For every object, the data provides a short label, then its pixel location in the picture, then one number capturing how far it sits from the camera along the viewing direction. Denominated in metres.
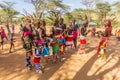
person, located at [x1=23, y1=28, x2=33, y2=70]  3.05
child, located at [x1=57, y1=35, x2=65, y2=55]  3.48
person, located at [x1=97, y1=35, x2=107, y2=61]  3.70
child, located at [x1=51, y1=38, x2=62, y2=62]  3.29
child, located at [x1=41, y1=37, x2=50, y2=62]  3.22
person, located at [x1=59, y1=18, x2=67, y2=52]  3.68
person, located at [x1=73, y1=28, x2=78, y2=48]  4.07
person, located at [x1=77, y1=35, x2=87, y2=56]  3.89
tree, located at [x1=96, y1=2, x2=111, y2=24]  16.49
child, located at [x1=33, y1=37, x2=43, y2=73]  2.97
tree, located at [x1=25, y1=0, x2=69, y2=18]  14.47
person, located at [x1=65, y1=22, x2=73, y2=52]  3.87
